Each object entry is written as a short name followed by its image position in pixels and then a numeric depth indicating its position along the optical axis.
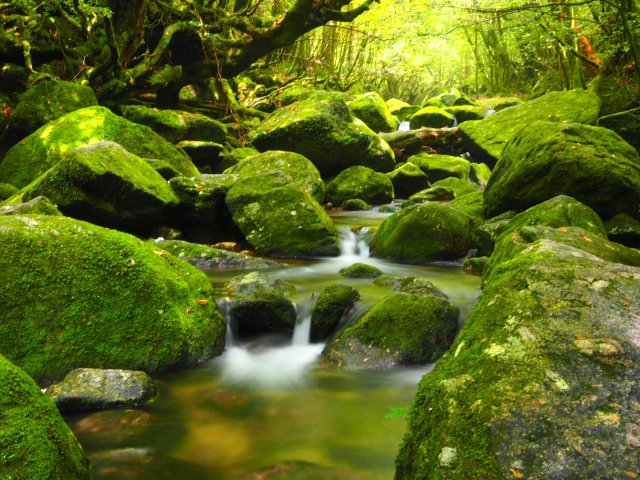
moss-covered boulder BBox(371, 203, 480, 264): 7.78
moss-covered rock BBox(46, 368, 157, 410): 3.29
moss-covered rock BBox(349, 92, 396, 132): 19.44
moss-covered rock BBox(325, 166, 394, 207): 13.37
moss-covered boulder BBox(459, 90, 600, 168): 13.05
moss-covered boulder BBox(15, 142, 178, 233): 6.82
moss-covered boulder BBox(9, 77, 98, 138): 10.30
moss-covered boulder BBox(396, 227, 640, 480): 1.50
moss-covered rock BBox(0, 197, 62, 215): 5.75
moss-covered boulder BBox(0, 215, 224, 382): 3.66
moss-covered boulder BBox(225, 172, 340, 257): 8.16
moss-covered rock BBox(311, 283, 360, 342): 5.05
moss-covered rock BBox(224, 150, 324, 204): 10.69
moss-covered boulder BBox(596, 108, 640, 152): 9.00
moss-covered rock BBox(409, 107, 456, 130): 21.84
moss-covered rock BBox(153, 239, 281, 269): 7.18
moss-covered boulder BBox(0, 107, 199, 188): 9.06
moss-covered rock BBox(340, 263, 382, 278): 6.76
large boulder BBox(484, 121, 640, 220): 6.66
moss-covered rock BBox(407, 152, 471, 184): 15.54
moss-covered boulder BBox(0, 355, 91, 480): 1.92
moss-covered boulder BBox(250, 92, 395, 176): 13.12
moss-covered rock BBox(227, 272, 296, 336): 5.13
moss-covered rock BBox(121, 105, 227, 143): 12.53
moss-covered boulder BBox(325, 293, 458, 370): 4.30
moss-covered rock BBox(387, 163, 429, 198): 14.46
